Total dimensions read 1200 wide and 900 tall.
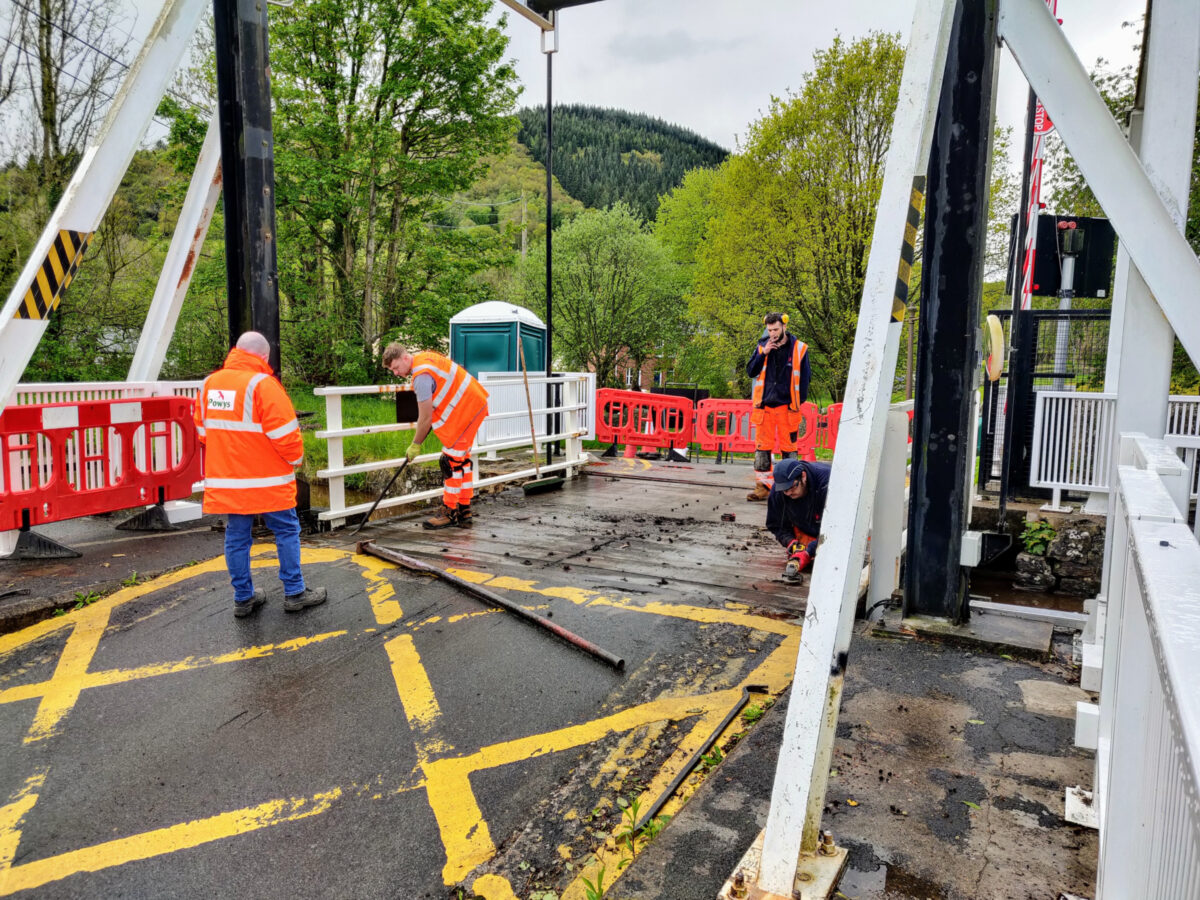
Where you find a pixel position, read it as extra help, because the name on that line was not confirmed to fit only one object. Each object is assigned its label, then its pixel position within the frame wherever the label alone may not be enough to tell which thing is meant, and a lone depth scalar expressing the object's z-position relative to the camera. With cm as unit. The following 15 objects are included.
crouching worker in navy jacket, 593
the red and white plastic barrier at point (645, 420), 1697
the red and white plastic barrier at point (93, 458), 598
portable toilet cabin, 1941
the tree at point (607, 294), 3569
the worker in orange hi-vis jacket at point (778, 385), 840
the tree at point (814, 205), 2209
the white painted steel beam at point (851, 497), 201
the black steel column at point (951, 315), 418
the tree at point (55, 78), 1315
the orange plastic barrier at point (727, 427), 1678
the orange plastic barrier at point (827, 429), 1573
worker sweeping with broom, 748
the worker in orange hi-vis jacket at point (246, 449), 480
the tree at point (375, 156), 1889
